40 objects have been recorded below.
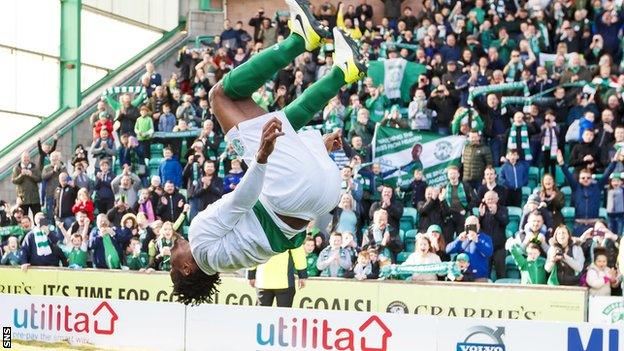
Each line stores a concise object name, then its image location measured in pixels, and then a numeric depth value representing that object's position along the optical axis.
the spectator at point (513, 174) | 16.83
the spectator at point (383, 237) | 15.88
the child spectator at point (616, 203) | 15.89
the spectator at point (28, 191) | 20.42
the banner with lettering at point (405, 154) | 18.25
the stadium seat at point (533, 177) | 17.41
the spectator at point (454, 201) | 16.25
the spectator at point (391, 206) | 16.64
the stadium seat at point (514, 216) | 16.70
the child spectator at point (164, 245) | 16.89
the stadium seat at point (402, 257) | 16.52
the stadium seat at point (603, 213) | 16.55
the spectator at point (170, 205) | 18.59
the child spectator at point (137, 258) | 17.45
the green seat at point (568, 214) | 16.64
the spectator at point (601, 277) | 13.99
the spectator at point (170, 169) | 19.43
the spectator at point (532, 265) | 14.57
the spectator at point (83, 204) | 19.23
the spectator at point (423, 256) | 15.03
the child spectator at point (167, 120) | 20.53
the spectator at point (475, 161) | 17.00
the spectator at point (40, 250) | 17.83
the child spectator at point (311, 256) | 16.05
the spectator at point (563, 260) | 14.33
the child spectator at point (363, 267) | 15.48
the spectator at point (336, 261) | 15.71
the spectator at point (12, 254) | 18.36
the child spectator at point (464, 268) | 15.06
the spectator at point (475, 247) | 15.21
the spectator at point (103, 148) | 20.73
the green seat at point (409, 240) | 17.02
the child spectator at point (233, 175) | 18.12
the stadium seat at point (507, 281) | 15.63
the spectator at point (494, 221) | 15.87
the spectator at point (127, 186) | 19.41
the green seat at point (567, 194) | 16.98
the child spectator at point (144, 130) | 20.56
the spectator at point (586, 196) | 16.22
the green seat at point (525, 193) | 17.14
